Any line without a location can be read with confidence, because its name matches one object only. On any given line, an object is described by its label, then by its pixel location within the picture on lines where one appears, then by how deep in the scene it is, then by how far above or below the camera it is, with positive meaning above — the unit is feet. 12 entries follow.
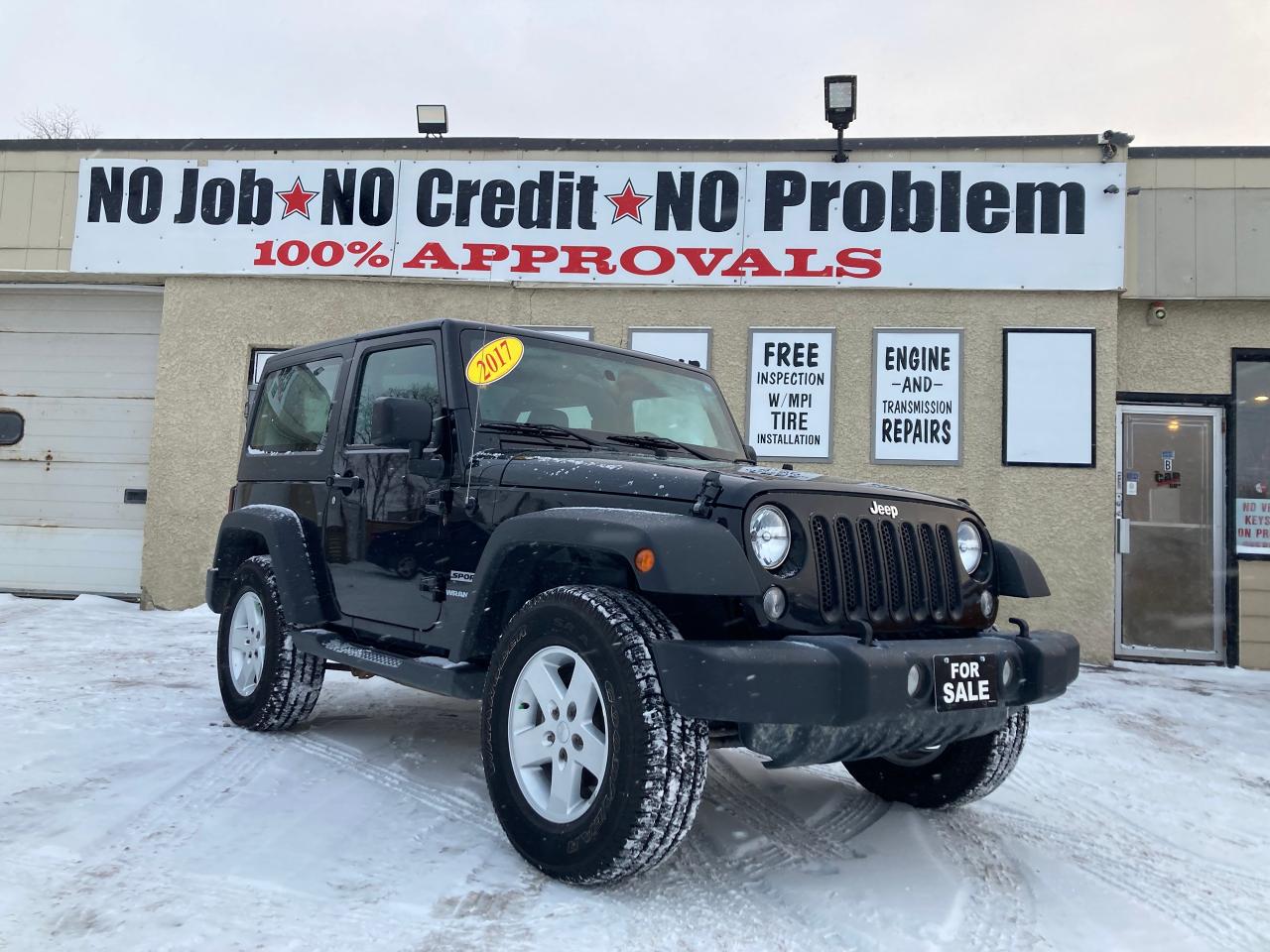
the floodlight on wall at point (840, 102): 27.94 +12.10
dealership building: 27.25 +6.54
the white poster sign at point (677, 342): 28.60 +5.06
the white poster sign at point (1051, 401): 26.99 +3.56
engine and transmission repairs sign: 27.58 +3.60
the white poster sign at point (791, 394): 27.99 +3.61
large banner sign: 27.84 +8.70
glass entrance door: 27.48 -0.15
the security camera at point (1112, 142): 27.37 +10.99
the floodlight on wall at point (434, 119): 30.22 +12.05
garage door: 31.78 +1.84
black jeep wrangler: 8.79 -0.91
